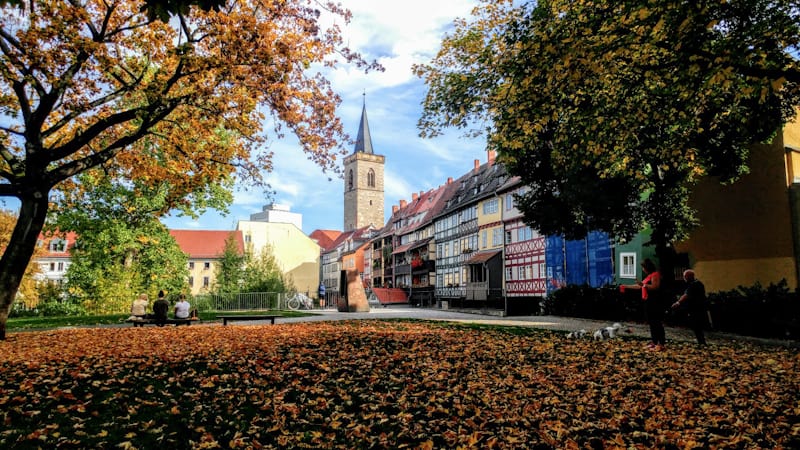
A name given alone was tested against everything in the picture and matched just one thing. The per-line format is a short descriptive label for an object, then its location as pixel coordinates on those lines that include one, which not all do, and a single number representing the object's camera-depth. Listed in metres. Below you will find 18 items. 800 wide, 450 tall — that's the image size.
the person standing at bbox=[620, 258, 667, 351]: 11.62
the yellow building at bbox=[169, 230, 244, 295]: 76.38
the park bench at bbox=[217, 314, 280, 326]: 19.10
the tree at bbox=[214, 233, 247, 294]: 51.78
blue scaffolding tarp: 30.67
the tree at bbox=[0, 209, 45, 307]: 41.28
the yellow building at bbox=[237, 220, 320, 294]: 77.62
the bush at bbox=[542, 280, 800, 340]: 15.03
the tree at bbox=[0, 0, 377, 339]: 12.68
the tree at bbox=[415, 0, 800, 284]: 9.11
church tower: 122.38
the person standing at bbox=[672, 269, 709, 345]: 12.38
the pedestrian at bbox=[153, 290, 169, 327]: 18.84
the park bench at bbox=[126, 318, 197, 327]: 18.50
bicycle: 39.47
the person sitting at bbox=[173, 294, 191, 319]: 20.12
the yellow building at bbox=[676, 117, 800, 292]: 21.41
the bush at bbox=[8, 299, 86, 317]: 34.53
